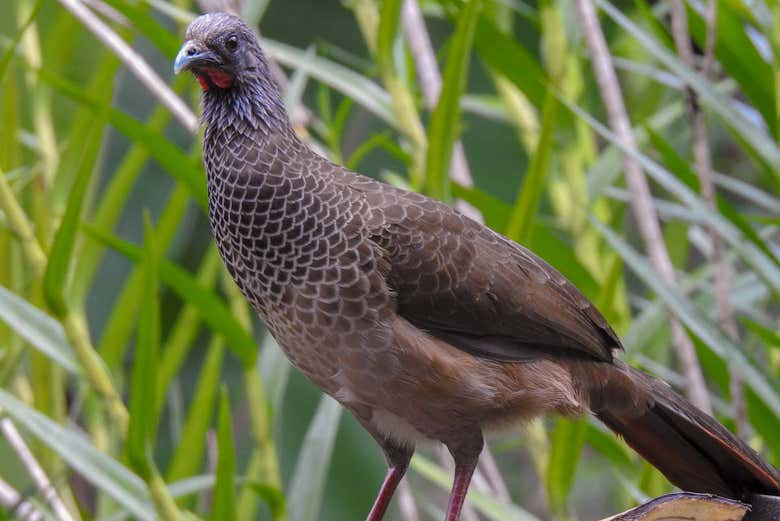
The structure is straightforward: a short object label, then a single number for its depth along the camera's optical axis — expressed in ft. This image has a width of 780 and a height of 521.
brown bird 23.69
